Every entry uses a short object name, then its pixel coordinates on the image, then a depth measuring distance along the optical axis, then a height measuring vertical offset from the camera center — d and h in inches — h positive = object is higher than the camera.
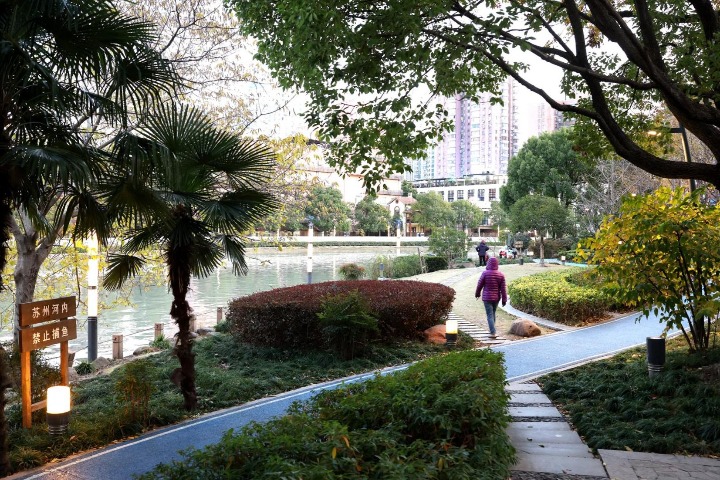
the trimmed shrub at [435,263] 1253.7 -51.9
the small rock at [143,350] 491.2 -90.8
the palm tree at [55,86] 179.9 +53.2
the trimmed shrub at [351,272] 894.4 -48.6
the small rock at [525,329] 502.6 -76.4
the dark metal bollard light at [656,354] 293.9 -57.4
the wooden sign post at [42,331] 248.7 -39.1
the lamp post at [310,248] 893.0 -12.5
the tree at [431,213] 2072.8 +94.1
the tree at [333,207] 1833.2 +103.8
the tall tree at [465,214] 2277.3 +95.3
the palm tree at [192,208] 264.2 +15.1
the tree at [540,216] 1299.2 +50.8
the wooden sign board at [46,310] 247.8 -30.0
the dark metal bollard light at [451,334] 439.5 -69.9
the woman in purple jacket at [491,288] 499.2 -41.6
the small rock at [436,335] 455.8 -74.0
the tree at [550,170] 1587.1 +185.5
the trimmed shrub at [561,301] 554.6 -61.3
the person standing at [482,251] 1203.9 -24.6
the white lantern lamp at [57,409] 238.7 -67.5
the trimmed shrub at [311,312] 413.4 -52.5
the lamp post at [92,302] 457.7 -47.2
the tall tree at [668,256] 279.6 -9.0
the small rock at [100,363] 449.7 -93.8
